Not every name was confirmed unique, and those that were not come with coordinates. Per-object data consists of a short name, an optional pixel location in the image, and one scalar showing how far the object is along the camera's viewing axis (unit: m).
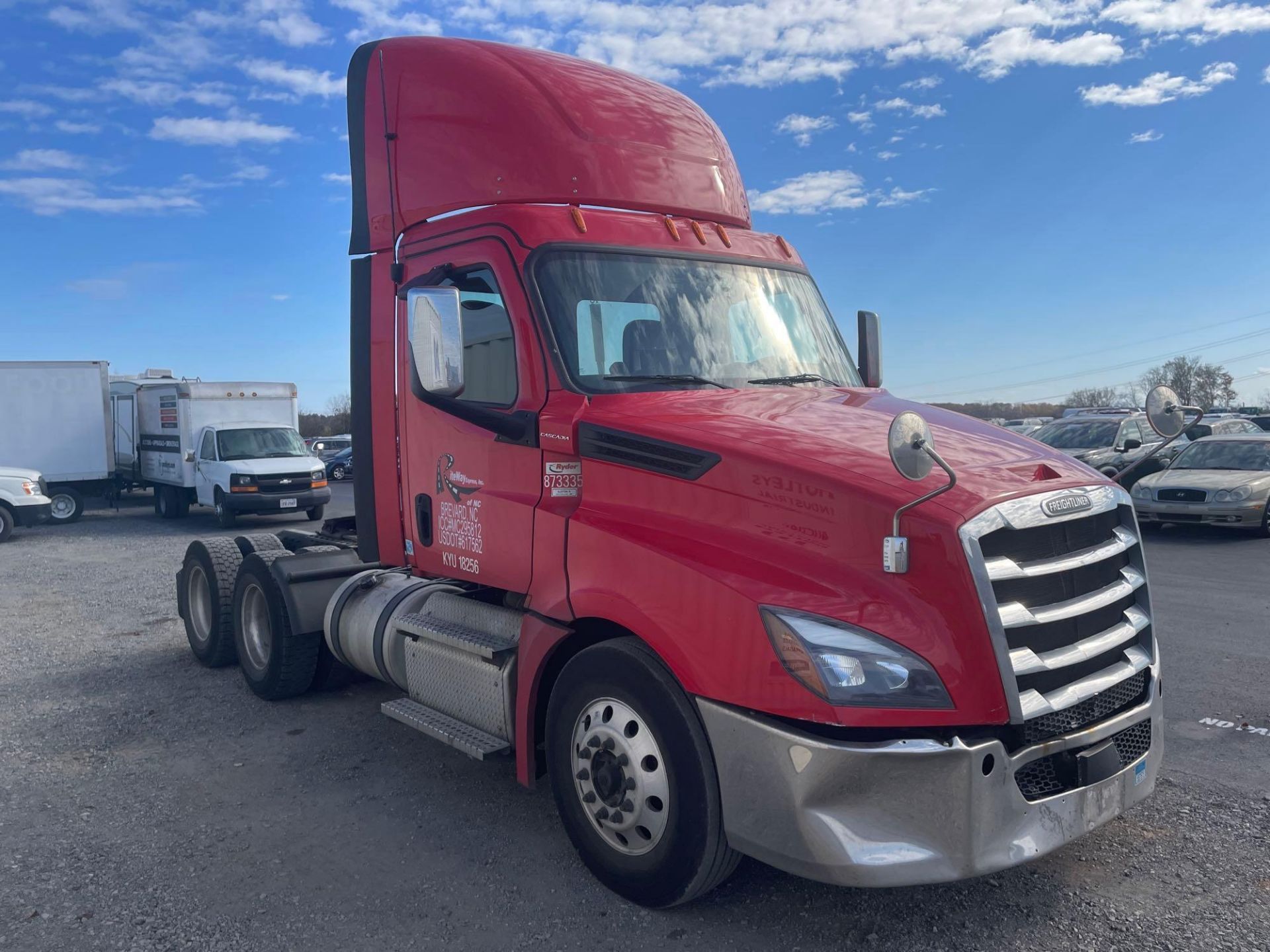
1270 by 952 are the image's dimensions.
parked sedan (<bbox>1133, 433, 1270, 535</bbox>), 14.23
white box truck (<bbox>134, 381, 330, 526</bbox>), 19.55
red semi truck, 3.21
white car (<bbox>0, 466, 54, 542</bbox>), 18.23
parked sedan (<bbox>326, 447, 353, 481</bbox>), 37.81
